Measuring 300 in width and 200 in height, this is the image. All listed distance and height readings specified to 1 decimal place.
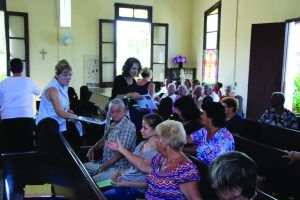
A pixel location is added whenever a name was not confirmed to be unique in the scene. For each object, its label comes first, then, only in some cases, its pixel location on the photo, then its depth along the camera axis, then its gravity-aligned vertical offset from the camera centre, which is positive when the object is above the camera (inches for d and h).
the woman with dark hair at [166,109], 178.9 -24.8
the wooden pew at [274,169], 106.3 -34.2
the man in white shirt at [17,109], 149.7 -22.1
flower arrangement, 362.9 +3.9
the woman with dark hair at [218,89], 285.7 -21.8
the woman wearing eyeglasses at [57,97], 114.9 -12.8
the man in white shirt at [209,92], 248.0 -21.5
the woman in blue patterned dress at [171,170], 75.0 -25.2
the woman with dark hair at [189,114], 124.0 -19.2
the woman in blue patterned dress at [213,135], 95.0 -21.0
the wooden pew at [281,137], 126.8 -29.1
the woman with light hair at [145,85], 178.3 -12.4
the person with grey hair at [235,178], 53.1 -18.2
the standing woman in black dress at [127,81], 143.2 -8.6
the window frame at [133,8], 336.5 +53.3
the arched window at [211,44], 329.1 +19.8
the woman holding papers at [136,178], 97.2 -34.3
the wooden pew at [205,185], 79.4 -29.4
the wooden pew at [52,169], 77.1 -33.3
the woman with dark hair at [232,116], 141.6 -22.2
